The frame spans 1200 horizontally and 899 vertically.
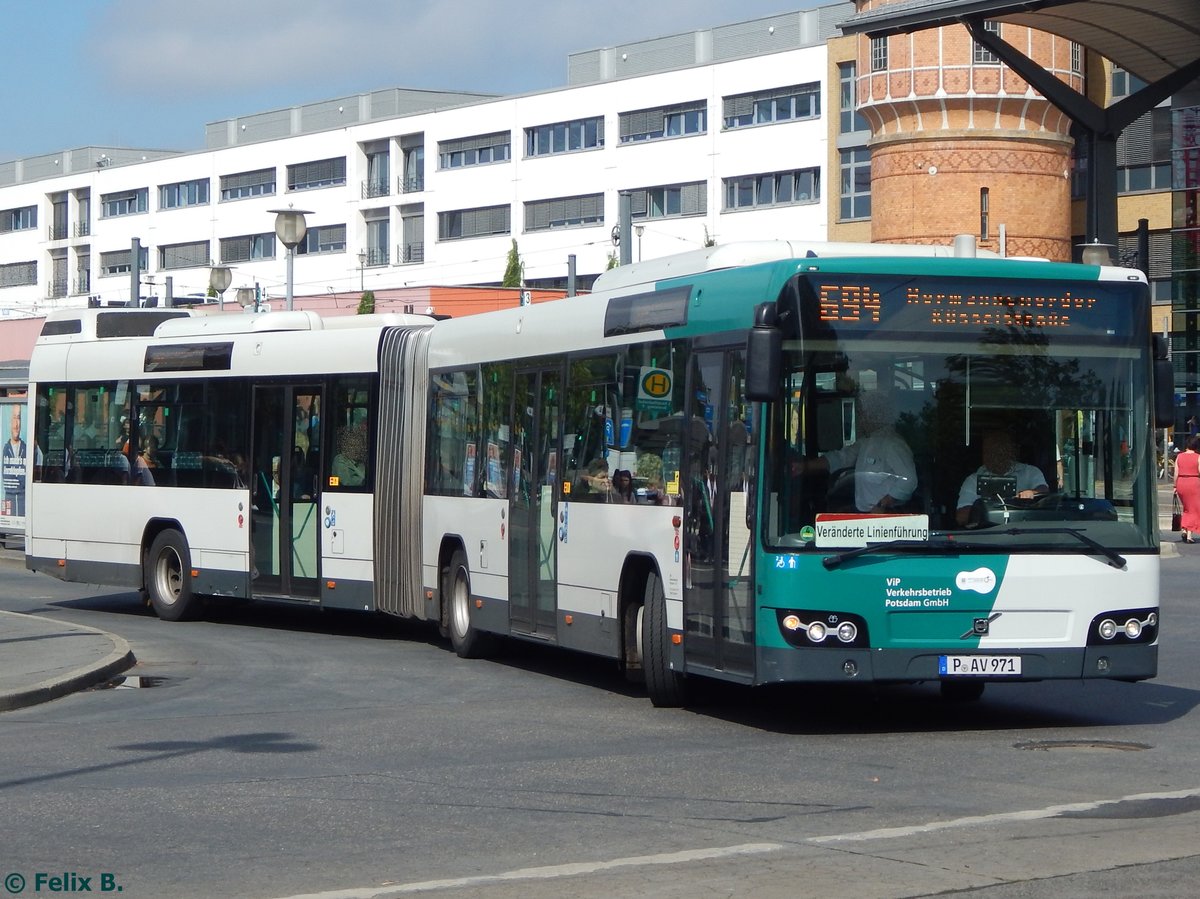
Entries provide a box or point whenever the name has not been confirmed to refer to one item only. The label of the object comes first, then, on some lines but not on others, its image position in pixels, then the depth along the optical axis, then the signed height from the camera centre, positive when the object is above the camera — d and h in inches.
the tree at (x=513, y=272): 2819.9 +273.6
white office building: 2832.2 +476.3
